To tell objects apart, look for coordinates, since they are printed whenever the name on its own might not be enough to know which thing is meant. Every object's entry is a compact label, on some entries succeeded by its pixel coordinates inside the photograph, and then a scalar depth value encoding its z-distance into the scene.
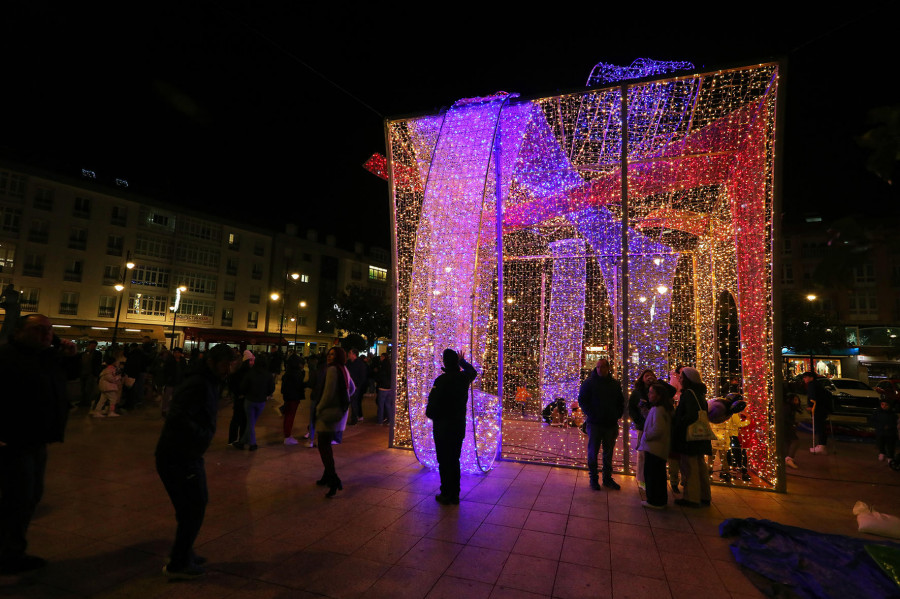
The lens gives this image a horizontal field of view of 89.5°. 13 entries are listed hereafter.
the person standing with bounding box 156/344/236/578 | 3.18
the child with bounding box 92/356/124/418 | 9.87
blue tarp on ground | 3.11
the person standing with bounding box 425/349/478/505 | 5.11
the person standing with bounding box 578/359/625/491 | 5.91
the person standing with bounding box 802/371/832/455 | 9.15
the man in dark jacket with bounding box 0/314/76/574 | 3.26
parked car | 12.35
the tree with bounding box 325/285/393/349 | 35.28
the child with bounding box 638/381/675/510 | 5.17
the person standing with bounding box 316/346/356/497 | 5.20
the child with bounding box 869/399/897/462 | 8.19
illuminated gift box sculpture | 6.32
